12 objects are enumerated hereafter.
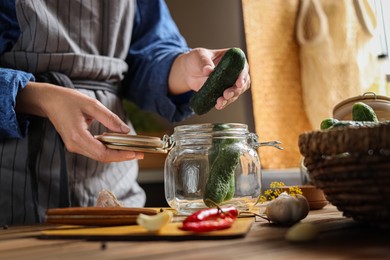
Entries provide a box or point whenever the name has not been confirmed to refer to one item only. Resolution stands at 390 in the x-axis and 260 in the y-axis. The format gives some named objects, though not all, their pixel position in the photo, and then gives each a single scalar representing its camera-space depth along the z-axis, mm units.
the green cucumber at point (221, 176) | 891
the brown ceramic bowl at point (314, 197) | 1084
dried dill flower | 1036
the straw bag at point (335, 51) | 2117
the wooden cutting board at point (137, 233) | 678
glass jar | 929
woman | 1092
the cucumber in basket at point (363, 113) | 816
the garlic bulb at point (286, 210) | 815
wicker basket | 649
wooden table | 569
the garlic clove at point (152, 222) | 711
